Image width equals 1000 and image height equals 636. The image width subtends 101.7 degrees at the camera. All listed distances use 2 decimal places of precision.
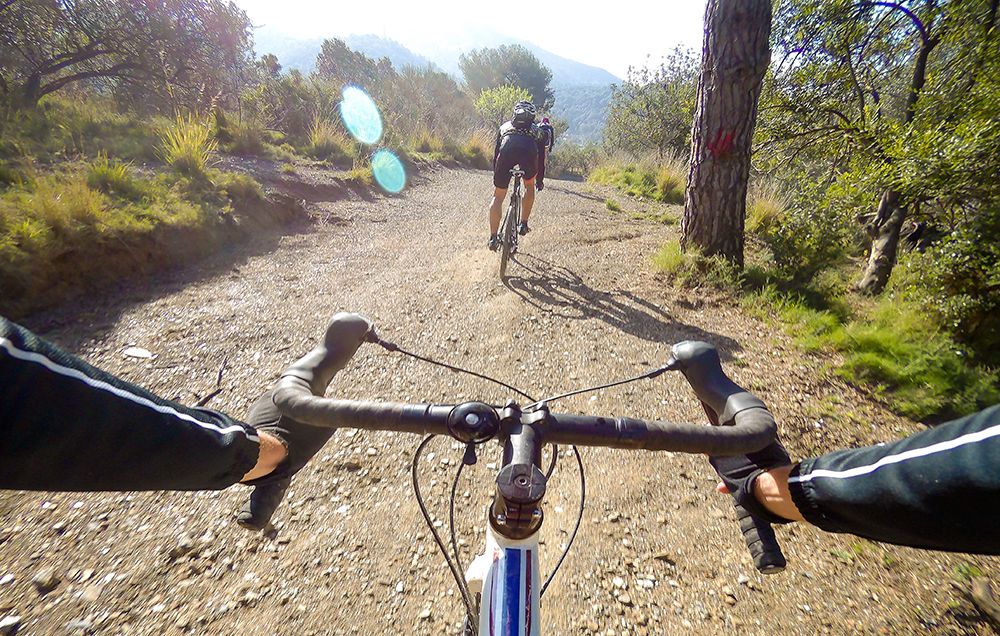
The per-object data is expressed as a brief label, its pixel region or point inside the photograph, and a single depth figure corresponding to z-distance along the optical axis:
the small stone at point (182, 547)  1.85
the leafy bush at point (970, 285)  2.88
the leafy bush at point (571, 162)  18.35
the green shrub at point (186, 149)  5.80
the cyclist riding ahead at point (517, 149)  5.05
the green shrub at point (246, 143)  8.09
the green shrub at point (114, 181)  4.61
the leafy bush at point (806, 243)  4.09
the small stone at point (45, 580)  1.67
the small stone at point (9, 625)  1.51
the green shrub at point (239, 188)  5.75
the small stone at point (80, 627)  1.54
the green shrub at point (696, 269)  4.31
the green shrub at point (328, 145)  9.66
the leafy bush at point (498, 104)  21.30
